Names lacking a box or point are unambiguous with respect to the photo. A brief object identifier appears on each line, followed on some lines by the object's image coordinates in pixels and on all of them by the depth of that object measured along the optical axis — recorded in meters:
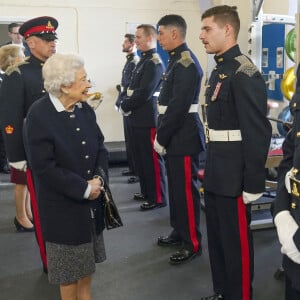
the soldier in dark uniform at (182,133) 2.89
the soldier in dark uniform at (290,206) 1.41
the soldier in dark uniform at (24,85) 2.67
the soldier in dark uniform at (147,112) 4.05
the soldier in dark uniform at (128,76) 4.82
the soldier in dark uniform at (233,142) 2.05
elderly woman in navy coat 1.82
